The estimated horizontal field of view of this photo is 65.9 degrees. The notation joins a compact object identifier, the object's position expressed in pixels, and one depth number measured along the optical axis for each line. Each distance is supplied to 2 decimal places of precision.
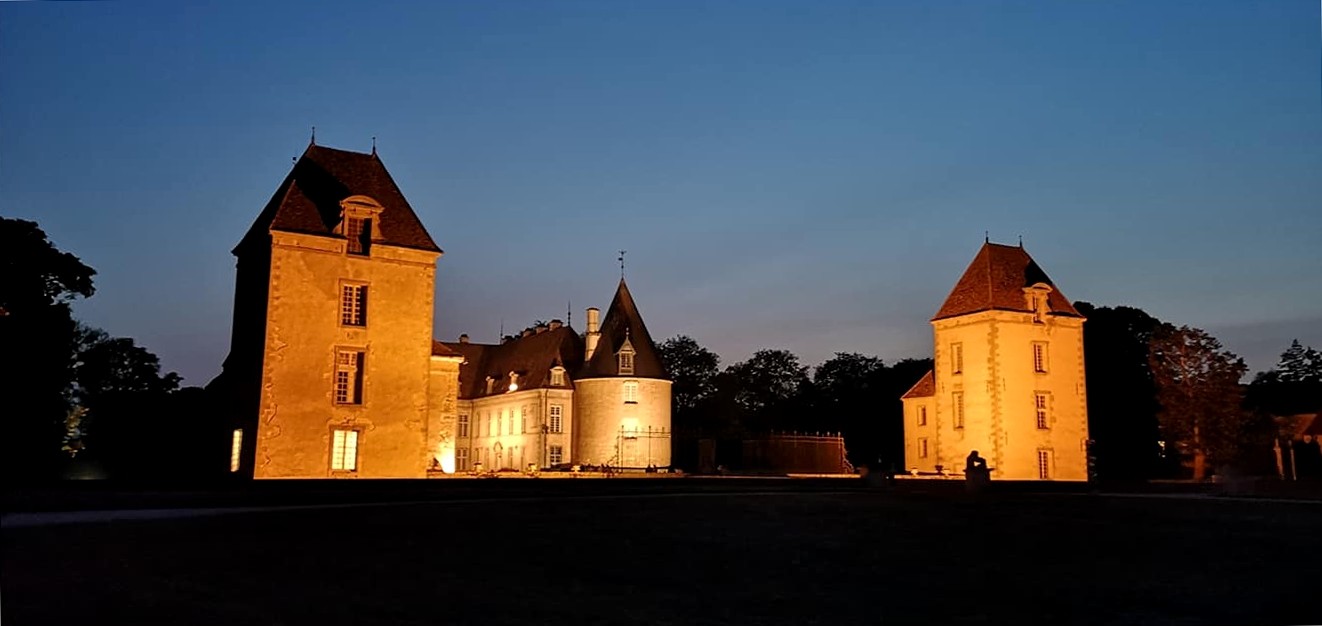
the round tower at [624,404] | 54.12
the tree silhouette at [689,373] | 88.94
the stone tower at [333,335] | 34.66
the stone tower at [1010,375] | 48.75
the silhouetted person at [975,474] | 26.75
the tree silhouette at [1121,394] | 57.56
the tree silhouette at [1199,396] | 46.78
